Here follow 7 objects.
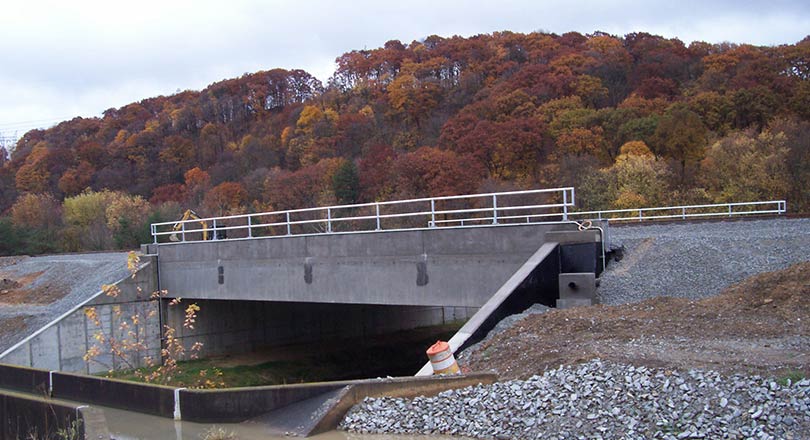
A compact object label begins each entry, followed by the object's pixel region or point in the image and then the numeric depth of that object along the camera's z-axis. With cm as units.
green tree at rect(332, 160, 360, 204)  6288
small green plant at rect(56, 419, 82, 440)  966
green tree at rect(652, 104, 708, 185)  5206
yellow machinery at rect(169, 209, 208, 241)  2908
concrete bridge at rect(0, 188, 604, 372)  1708
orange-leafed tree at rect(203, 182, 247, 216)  6756
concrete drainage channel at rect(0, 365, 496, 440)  1028
